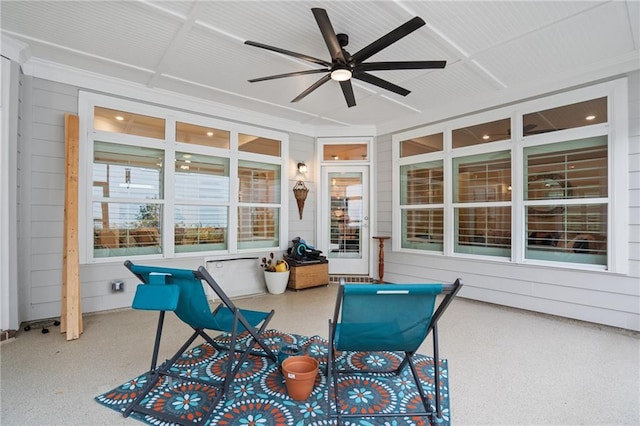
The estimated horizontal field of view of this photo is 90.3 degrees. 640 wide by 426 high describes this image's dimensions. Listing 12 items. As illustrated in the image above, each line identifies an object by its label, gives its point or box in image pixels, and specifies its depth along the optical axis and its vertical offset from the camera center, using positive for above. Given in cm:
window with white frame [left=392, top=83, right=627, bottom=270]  350 +42
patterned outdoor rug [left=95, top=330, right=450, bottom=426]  191 -121
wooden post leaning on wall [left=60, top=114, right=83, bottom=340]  319 -26
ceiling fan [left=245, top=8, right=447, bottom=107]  229 +131
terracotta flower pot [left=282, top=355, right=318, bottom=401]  198 -102
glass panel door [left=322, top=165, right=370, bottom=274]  575 -7
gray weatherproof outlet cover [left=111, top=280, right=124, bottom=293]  387 -88
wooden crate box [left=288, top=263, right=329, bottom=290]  507 -100
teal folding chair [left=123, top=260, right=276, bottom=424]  198 -63
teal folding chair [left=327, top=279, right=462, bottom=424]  177 -63
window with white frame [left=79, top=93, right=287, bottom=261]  385 +43
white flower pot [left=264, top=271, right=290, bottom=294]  490 -103
